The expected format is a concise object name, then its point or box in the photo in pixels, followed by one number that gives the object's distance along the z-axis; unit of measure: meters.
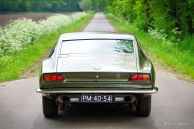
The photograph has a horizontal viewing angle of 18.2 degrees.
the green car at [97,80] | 8.88
